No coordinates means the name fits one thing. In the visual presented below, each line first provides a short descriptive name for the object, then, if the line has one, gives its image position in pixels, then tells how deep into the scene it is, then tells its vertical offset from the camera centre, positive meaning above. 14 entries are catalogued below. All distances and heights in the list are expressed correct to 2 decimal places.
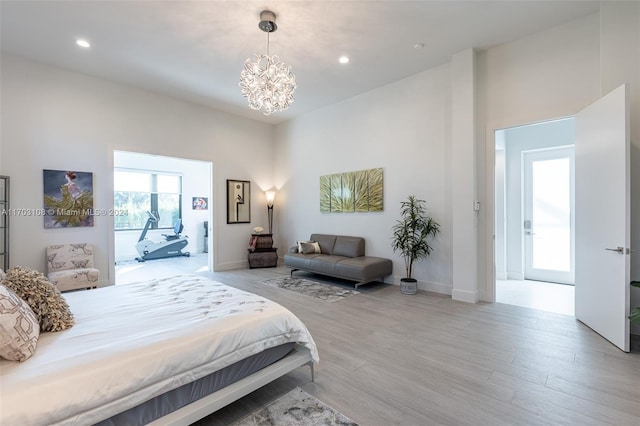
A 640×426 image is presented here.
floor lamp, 7.33 +0.22
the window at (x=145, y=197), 8.58 +0.51
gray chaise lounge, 4.77 -0.87
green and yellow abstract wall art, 5.38 +0.41
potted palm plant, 4.55 -0.38
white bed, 1.21 -0.71
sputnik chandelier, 3.09 +1.42
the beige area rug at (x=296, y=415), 1.77 -1.29
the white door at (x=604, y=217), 2.60 -0.06
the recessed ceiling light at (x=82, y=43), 3.79 +2.28
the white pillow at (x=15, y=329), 1.36 -0.57
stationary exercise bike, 8.08 -0.90
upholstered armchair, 4.14 -0.82
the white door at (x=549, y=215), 5.11 -0.07
